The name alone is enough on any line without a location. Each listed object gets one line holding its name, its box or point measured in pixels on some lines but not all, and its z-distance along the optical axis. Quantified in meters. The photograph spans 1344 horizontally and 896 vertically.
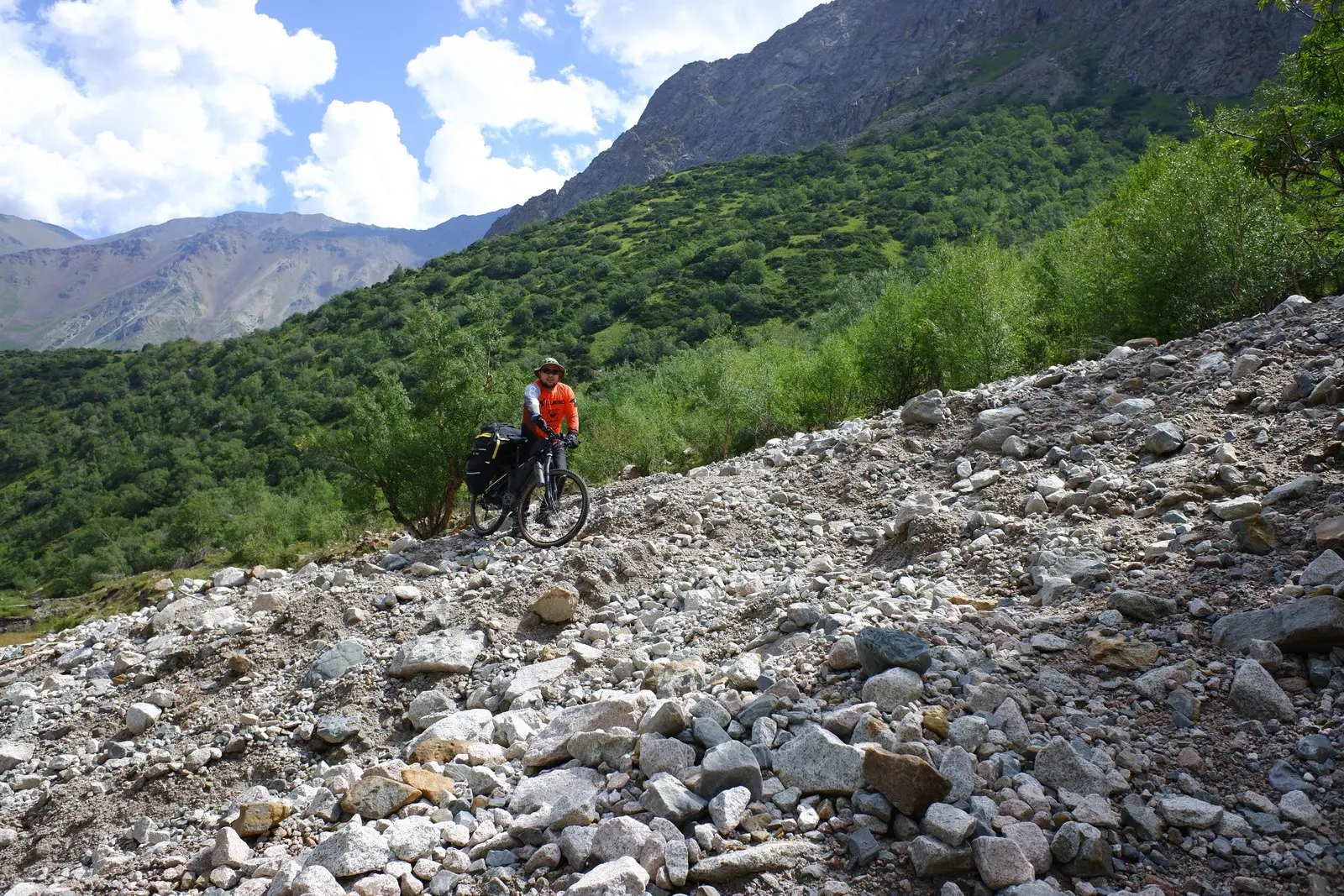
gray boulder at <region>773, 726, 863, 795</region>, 3.26
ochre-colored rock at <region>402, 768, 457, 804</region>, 3.93
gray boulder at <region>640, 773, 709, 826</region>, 3.27
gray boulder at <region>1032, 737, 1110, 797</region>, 3.07
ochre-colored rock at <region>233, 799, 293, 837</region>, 4.02
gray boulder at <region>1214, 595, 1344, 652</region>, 3.61
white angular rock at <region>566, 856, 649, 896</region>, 2.84
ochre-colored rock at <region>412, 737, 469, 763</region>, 4.48
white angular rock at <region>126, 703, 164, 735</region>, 6.00
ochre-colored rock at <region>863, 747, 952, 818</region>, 3.05
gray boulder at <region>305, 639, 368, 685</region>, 6.23
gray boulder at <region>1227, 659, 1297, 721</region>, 3.35
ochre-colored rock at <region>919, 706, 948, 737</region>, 3.55
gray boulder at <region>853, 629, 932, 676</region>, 4.11
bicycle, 9.22
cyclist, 9.33
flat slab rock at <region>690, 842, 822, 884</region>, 2.88
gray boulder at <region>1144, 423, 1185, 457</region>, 7.34
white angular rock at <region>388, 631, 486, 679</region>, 5.96
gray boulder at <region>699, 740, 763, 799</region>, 3.38
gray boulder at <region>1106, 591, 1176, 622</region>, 4.39
